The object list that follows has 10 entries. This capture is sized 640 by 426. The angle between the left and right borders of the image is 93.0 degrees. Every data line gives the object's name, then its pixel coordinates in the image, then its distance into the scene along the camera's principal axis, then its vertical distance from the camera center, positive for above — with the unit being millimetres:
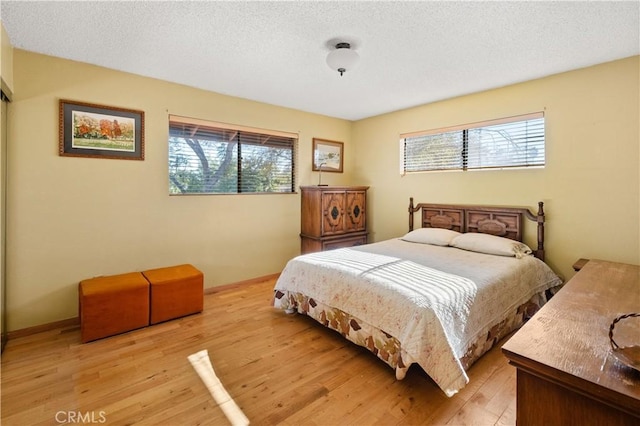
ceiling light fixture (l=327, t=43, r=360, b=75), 2374 +1231
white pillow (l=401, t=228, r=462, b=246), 3615 -298
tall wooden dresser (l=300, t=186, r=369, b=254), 4281 -64
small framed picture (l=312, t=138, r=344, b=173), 4762 +929
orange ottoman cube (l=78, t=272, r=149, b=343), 2535 -797
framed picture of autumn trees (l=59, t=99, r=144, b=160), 2816 +813
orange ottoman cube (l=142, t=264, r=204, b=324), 2887 -777
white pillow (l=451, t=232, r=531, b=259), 3059 -354
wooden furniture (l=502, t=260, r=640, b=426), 914 -521
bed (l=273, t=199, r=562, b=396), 1929 -612
